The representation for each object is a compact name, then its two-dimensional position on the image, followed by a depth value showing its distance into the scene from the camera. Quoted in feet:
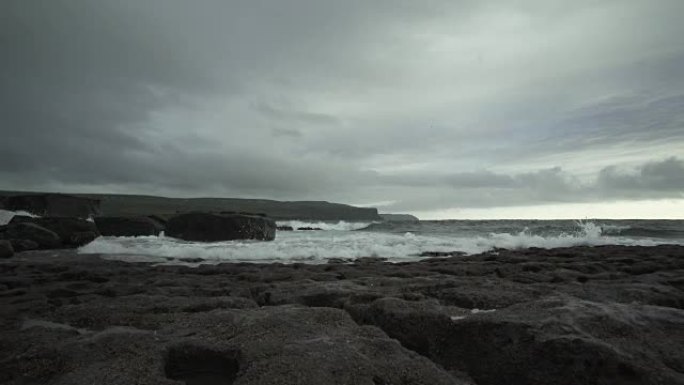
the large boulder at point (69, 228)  70.17
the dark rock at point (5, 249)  47.01
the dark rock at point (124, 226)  86.74
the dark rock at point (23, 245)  57.47
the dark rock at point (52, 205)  130.72
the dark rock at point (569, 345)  11.05
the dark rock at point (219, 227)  83.46
